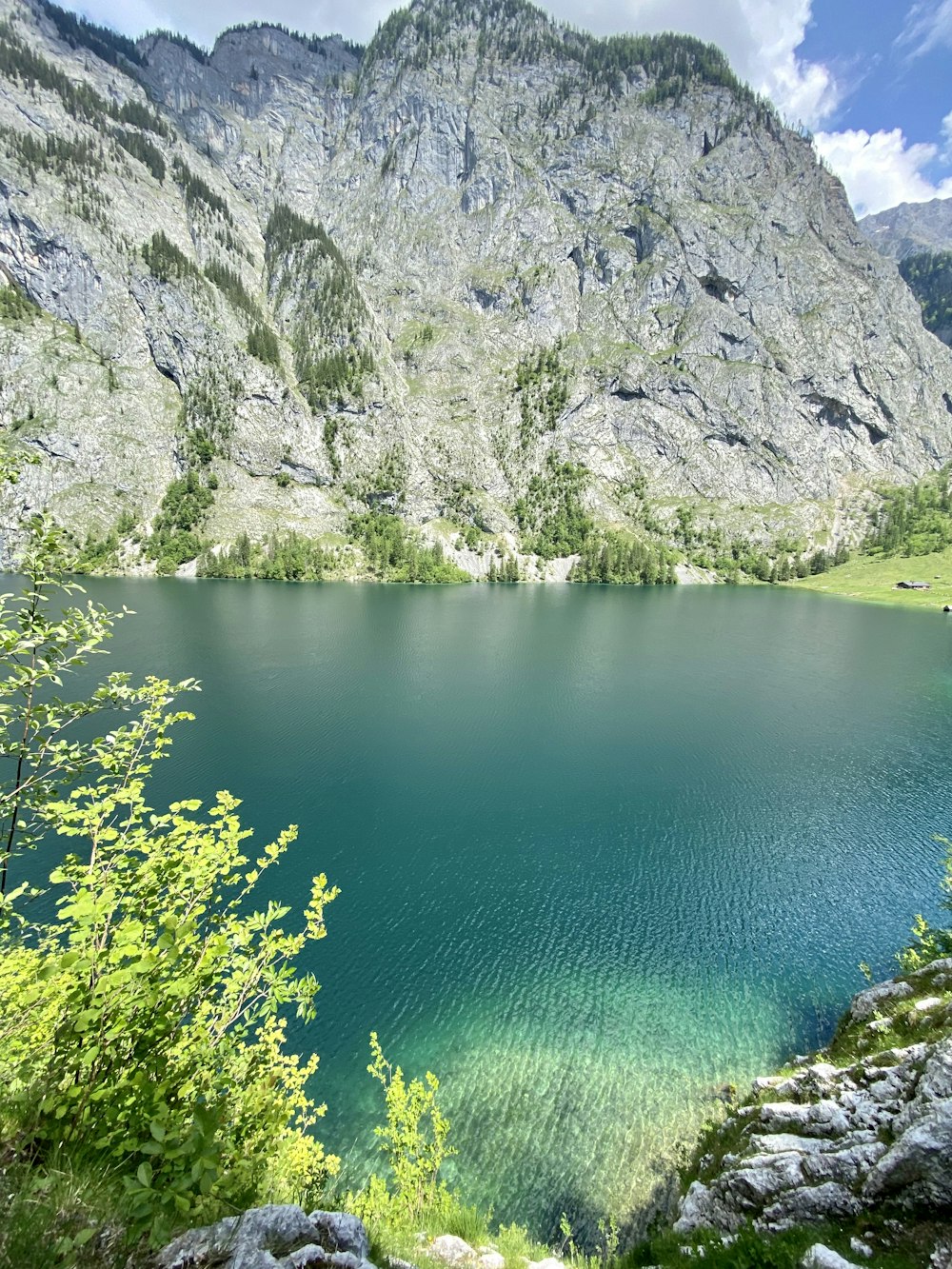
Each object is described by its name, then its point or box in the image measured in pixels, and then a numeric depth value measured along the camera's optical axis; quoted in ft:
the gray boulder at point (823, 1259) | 19.06
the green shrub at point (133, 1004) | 15.23
